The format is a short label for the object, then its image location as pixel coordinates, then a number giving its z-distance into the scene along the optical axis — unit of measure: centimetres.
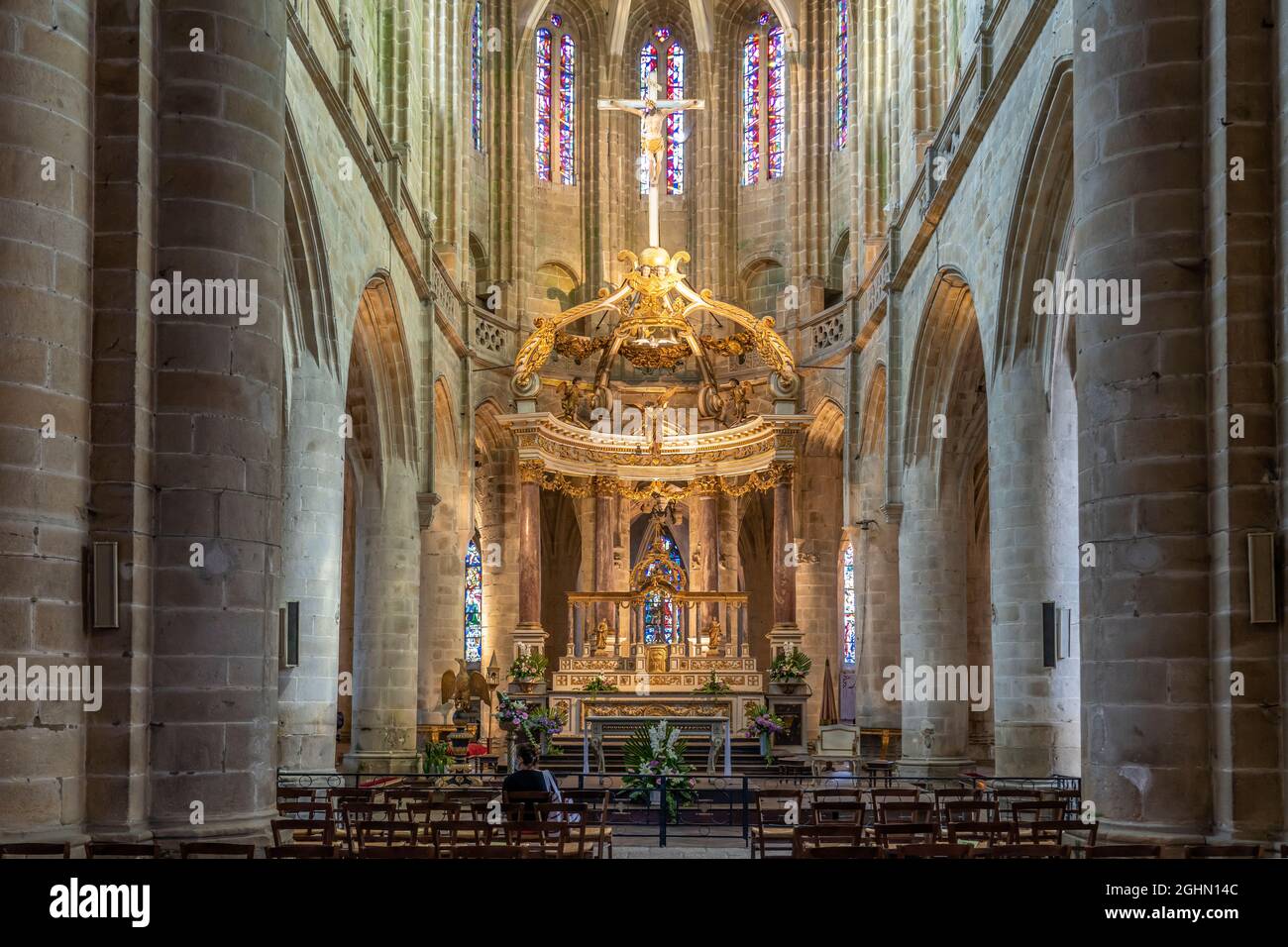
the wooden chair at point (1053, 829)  1133
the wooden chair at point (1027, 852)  966
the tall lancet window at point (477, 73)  3600
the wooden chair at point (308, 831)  1108
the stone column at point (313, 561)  1850
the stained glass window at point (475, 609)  3572
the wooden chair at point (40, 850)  914
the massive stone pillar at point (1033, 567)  1884
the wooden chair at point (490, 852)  976
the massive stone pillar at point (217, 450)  1188
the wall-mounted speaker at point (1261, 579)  1113
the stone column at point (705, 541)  3472
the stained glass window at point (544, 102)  3800
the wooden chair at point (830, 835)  1118
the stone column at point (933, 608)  2438
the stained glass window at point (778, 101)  3762
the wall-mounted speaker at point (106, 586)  1127
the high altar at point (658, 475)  3089
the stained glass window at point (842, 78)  3538
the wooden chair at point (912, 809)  1268
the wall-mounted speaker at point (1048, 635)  1709
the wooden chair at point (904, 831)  1107
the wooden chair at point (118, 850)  938
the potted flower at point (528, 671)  3100
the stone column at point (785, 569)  3269
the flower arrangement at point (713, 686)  3022
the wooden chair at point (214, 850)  911
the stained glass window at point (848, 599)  3534
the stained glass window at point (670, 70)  3922
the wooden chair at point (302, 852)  941
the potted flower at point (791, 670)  3111
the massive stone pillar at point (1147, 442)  1168
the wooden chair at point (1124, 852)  966
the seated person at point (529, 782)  1312
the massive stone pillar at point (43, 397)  1059
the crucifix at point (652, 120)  3241
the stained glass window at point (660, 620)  3272
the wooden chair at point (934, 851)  948
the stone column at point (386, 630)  2502
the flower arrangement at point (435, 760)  2544
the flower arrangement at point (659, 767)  1739
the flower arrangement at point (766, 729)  2722
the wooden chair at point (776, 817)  1338
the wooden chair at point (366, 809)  1217
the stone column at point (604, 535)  3472
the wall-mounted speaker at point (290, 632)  1653
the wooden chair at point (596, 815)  1203
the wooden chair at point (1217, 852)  943
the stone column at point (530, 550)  3281
